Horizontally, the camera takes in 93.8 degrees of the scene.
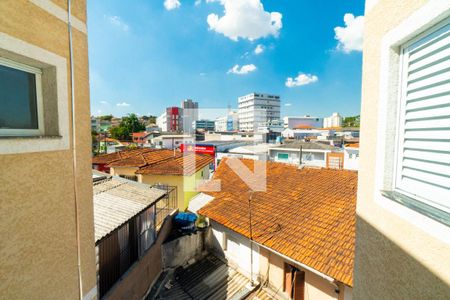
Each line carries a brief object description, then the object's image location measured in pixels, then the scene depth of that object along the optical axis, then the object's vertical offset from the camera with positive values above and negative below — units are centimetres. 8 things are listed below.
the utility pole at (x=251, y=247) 771 -433
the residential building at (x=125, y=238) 509 -302
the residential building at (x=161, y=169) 1387 -230
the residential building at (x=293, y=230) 616 -333
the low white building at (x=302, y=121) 9500 +712
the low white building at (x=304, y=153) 2998 -243
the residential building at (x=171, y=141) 4638 -110
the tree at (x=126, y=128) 6191 +234
